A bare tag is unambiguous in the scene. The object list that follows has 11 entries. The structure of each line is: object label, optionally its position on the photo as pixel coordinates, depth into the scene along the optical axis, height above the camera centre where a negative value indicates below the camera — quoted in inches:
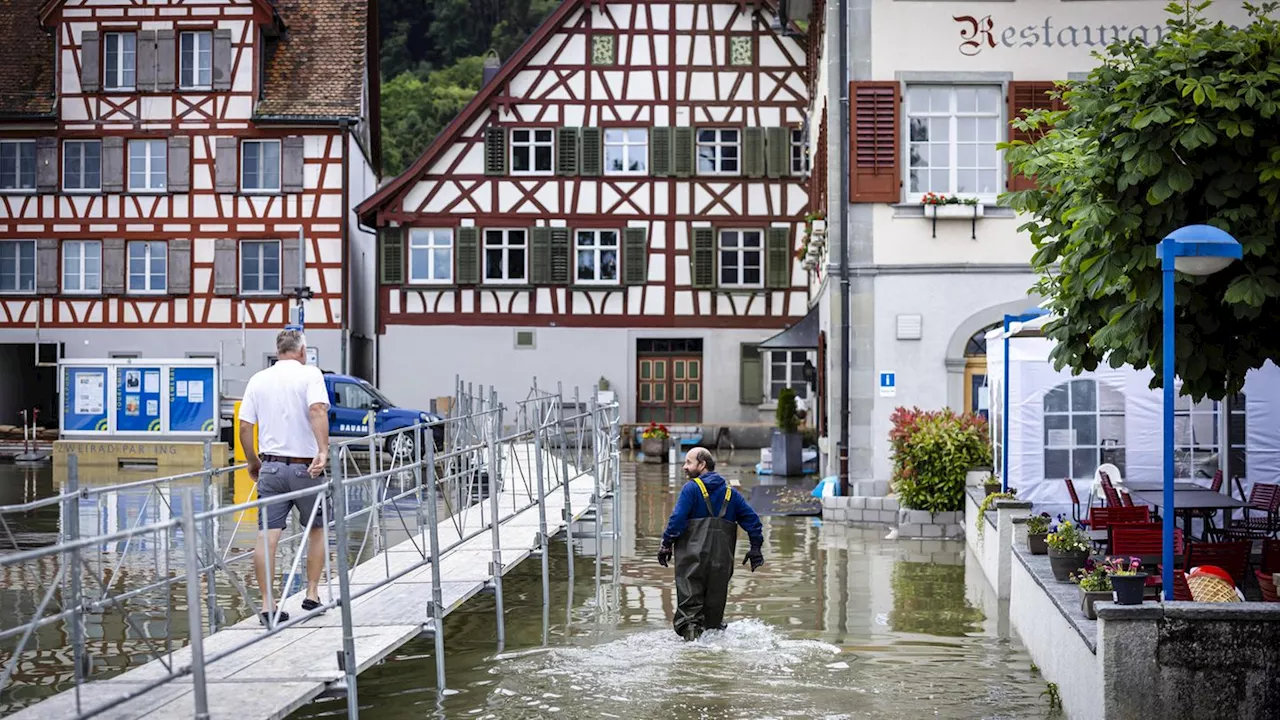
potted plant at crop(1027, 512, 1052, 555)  451.2 -48.5
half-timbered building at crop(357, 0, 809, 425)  1421.0 +137.2
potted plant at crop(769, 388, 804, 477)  1056.2 -48.9
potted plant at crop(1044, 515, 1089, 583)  387.2 -45.9
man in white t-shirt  360.2 -12.9
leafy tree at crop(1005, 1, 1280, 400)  346.6 +41.4
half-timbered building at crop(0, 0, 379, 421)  1439.5 +172.3
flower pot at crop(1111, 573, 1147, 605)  293.0 -41.5
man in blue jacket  434.3 -48.6
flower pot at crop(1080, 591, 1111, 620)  324.5 -48.5
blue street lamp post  314.2 +22.6
